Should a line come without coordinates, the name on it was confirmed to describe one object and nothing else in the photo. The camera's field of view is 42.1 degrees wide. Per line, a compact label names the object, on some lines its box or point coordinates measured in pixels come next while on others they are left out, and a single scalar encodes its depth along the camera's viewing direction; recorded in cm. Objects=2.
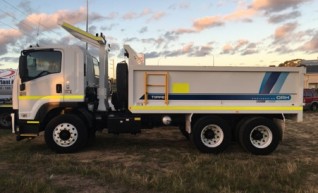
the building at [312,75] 7044
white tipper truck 1069
